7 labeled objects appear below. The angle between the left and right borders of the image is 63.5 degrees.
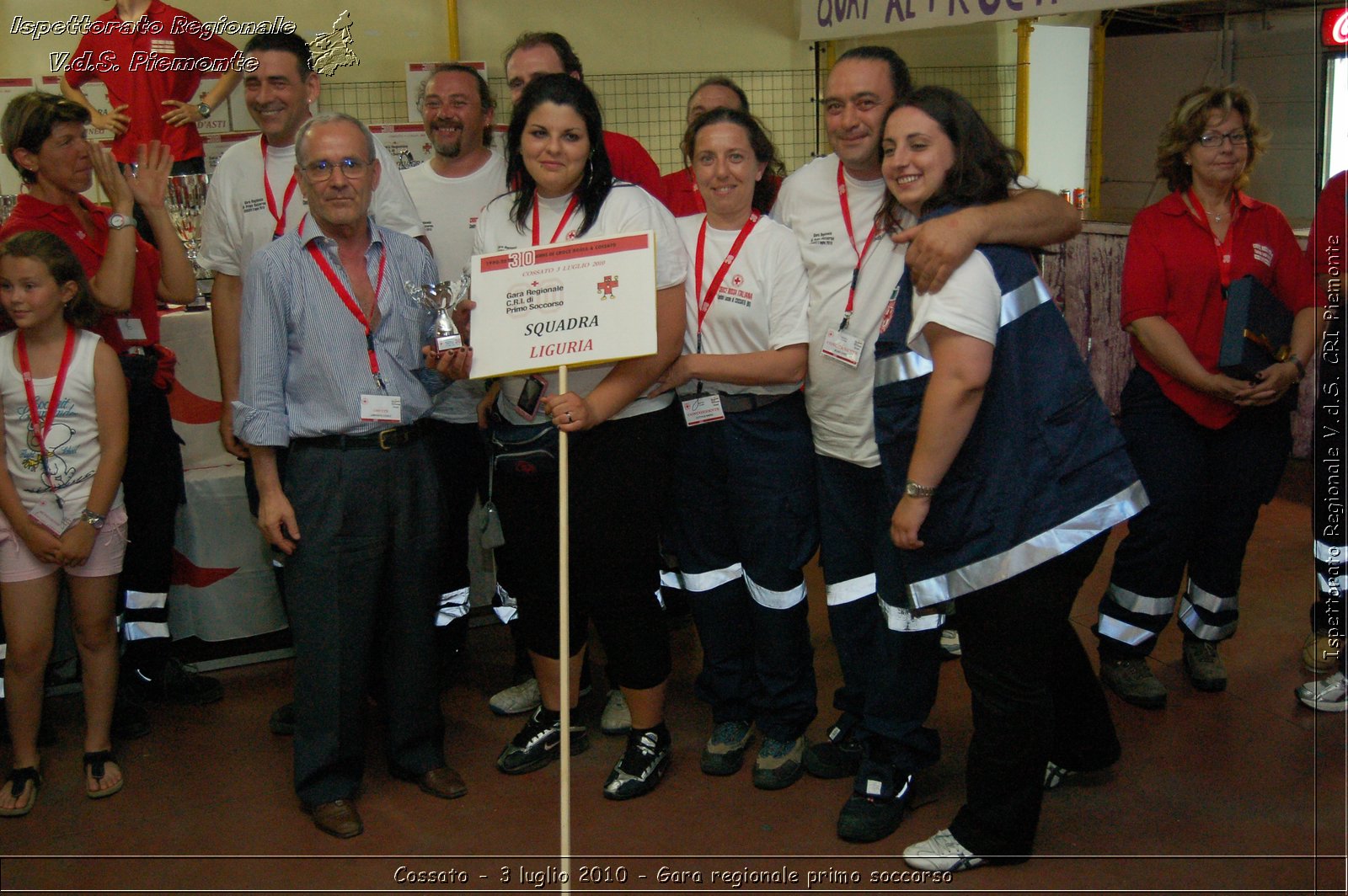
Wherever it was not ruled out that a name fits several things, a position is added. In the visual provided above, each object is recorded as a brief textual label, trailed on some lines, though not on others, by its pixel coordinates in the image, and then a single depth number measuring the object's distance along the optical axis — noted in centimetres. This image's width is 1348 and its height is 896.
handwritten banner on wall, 473
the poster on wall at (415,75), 671
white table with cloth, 373
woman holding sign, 258
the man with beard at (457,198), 331
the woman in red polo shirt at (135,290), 304
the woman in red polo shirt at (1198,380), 309
